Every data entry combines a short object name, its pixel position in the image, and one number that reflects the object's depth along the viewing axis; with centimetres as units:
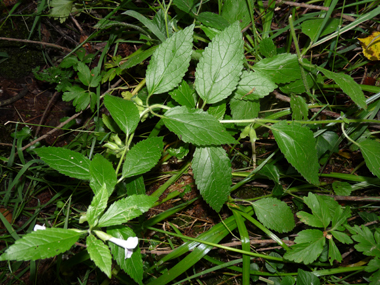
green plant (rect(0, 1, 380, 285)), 24
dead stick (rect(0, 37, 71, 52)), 36
